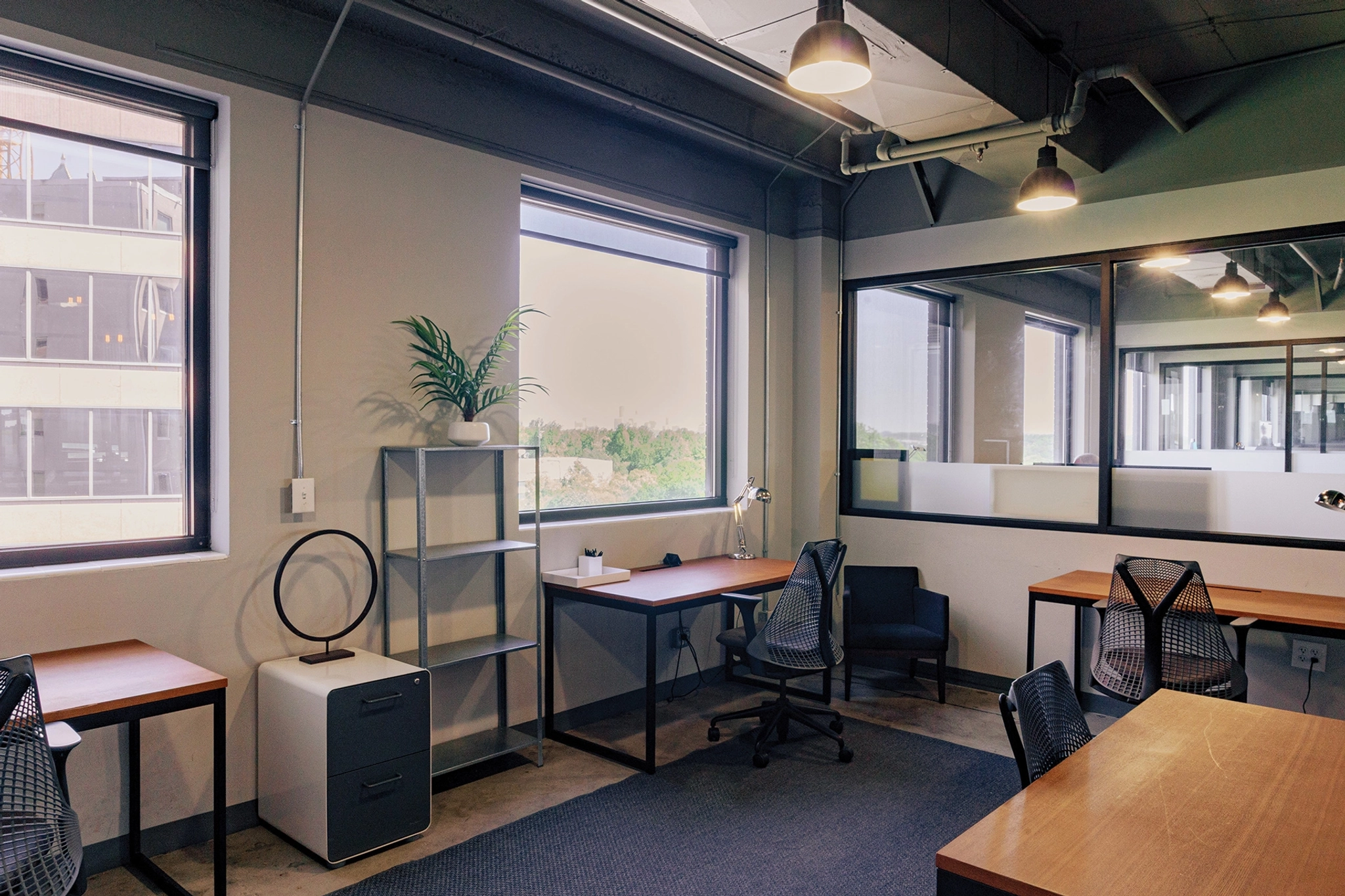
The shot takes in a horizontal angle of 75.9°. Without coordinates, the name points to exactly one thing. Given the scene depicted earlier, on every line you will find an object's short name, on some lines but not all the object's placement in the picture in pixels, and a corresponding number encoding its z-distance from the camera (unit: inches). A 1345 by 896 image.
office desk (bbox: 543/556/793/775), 144.4
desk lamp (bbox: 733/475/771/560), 190.7
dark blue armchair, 182.7
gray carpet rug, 109.7
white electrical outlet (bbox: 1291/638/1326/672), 155.7
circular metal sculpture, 121.5
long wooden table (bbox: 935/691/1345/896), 54.2
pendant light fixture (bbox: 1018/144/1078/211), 136.9
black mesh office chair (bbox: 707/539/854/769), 148.5
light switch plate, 124.6
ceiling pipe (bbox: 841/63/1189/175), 142.6
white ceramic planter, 138.9
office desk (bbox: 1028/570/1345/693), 135.0
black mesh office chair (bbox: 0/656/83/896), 66.1
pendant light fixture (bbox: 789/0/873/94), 93.3
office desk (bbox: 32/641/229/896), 87.4
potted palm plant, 139.2
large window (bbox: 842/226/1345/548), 156.9
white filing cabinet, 111.4
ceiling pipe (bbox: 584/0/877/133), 122.5
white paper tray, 155.5
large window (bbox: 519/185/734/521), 169.5
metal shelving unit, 131.0
